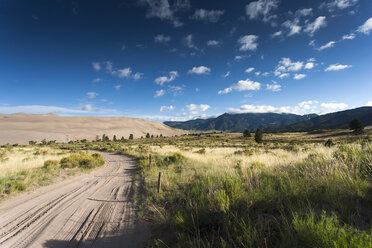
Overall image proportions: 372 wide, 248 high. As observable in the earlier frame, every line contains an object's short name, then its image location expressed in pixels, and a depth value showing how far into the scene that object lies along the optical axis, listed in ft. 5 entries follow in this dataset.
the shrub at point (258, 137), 137.71
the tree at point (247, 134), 208.62
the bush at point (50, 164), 37.05
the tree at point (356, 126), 154.81
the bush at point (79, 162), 39.89
